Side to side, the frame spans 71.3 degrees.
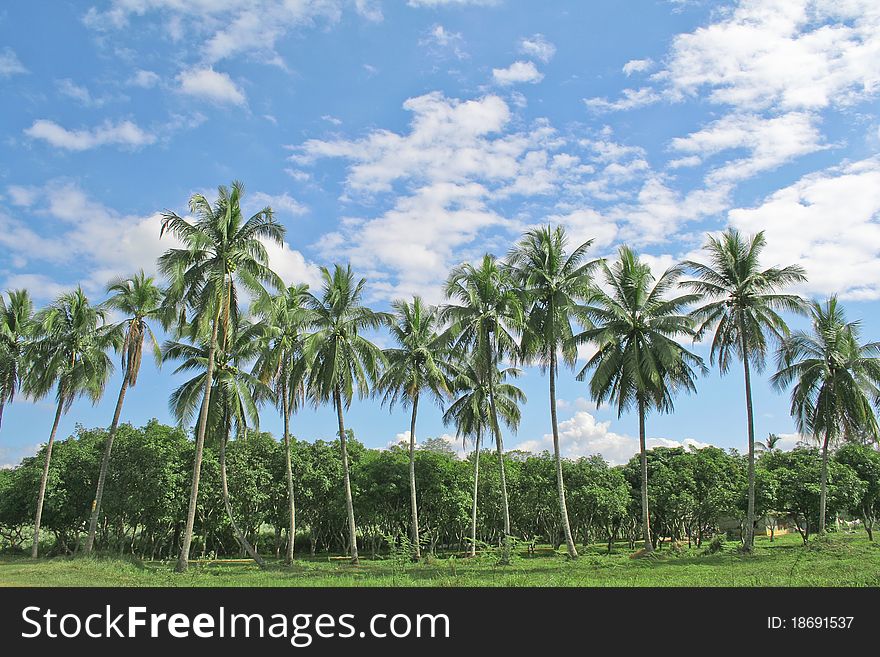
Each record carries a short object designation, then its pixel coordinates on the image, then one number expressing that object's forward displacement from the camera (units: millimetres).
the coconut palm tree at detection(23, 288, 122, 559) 29531
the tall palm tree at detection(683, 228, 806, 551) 25547
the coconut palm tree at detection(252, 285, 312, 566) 28328
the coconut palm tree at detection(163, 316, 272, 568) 27266
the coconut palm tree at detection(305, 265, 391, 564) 27906
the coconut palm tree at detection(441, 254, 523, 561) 26906
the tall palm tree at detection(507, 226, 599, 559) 25734
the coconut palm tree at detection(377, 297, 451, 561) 30781
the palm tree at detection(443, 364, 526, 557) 34656
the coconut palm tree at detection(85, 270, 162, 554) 27906
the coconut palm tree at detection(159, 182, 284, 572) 23391
